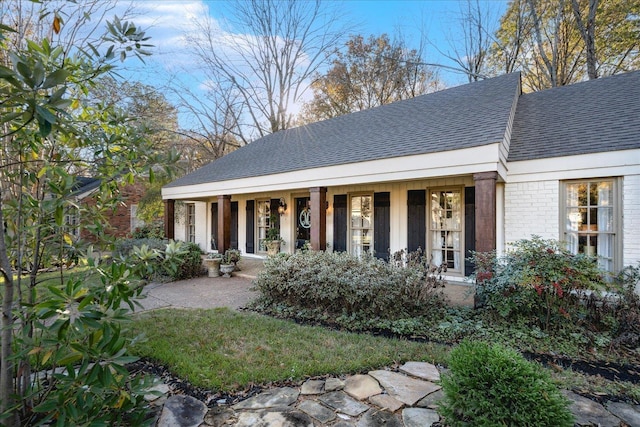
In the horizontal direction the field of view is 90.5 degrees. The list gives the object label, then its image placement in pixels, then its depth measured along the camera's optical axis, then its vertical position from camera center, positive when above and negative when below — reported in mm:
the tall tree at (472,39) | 15430 +8867
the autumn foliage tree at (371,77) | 18688 +8368
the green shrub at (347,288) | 4734 -1160
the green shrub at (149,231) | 13290 -676
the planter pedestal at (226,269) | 8461 -1424
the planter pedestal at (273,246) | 10219 -989
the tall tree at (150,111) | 11492 +4686
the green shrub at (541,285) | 4008 -916
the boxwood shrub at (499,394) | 1850 -1097
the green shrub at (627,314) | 3746 -1270
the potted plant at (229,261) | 8469 -1281
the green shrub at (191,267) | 8258 -1354
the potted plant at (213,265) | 8523 -1333
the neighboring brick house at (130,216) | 16578 +1
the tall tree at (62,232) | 1464 -108
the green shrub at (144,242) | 8977 -830
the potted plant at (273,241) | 10234 -826
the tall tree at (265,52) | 18500 +9941
